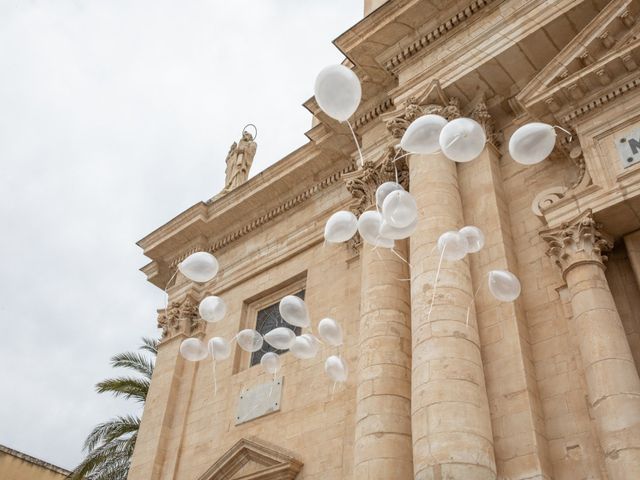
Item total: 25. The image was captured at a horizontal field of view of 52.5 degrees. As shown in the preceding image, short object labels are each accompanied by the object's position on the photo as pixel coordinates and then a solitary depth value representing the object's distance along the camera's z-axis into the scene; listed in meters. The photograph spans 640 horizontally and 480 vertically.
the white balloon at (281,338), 9.96
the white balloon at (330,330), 9.47
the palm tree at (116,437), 19.19
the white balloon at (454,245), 7.76
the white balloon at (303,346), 9.93
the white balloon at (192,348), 11.08
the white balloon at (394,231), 7.44
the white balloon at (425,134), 7.14
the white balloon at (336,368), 9.62
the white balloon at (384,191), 7.96
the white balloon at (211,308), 10.41
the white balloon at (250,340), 10.80
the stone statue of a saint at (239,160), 17.72
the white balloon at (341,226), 8.20
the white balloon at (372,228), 7.96
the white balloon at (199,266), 9.37
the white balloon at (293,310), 9.56
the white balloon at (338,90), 7.35
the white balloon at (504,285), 7.53
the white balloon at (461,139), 6.77
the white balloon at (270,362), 10.91
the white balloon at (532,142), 6.86
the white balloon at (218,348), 11.15
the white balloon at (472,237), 7.91
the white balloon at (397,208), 7.32
